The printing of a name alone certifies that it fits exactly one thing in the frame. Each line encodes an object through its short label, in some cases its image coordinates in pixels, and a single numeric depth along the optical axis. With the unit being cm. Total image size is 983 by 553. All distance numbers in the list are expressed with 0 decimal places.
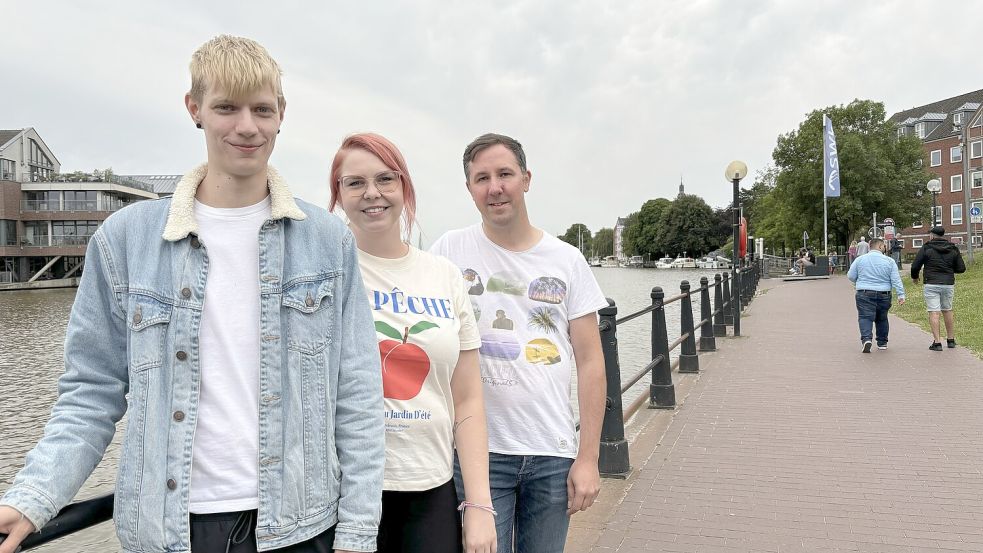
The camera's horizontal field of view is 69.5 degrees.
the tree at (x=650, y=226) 10262
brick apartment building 5766
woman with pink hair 174
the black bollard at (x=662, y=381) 642
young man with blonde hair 130
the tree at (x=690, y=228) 9194
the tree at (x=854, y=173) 4669
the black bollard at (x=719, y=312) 1159
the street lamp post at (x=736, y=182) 1336
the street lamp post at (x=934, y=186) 2619
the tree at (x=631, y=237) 11144
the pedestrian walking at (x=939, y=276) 1054
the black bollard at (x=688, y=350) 822
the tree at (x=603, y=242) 17066
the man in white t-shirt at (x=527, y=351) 222
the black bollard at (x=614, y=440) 462
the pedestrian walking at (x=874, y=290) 1064
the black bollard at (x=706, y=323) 1025
